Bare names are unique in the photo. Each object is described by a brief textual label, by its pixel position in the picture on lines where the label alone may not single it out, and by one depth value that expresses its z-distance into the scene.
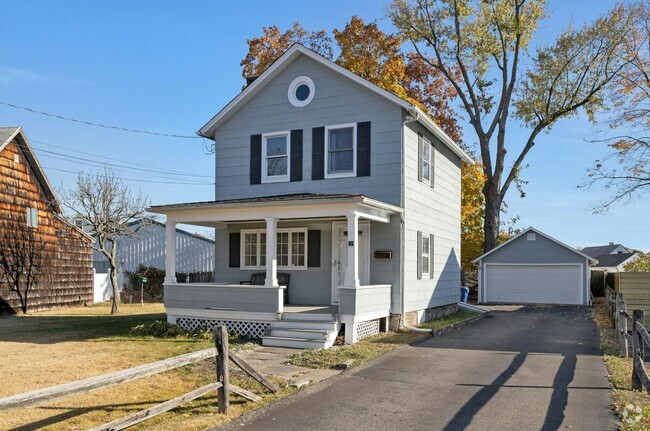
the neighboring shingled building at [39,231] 21.58
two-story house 14.31
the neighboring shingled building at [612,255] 57.03
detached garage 31.31
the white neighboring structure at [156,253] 34.09
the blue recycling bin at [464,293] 27.93
